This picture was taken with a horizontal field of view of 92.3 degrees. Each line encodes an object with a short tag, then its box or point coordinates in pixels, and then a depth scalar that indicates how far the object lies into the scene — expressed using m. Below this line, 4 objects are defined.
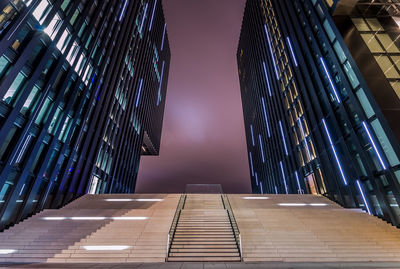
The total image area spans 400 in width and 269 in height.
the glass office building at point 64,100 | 11.57
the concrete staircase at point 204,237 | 8.71
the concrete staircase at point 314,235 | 8.63
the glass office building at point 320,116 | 12.16
